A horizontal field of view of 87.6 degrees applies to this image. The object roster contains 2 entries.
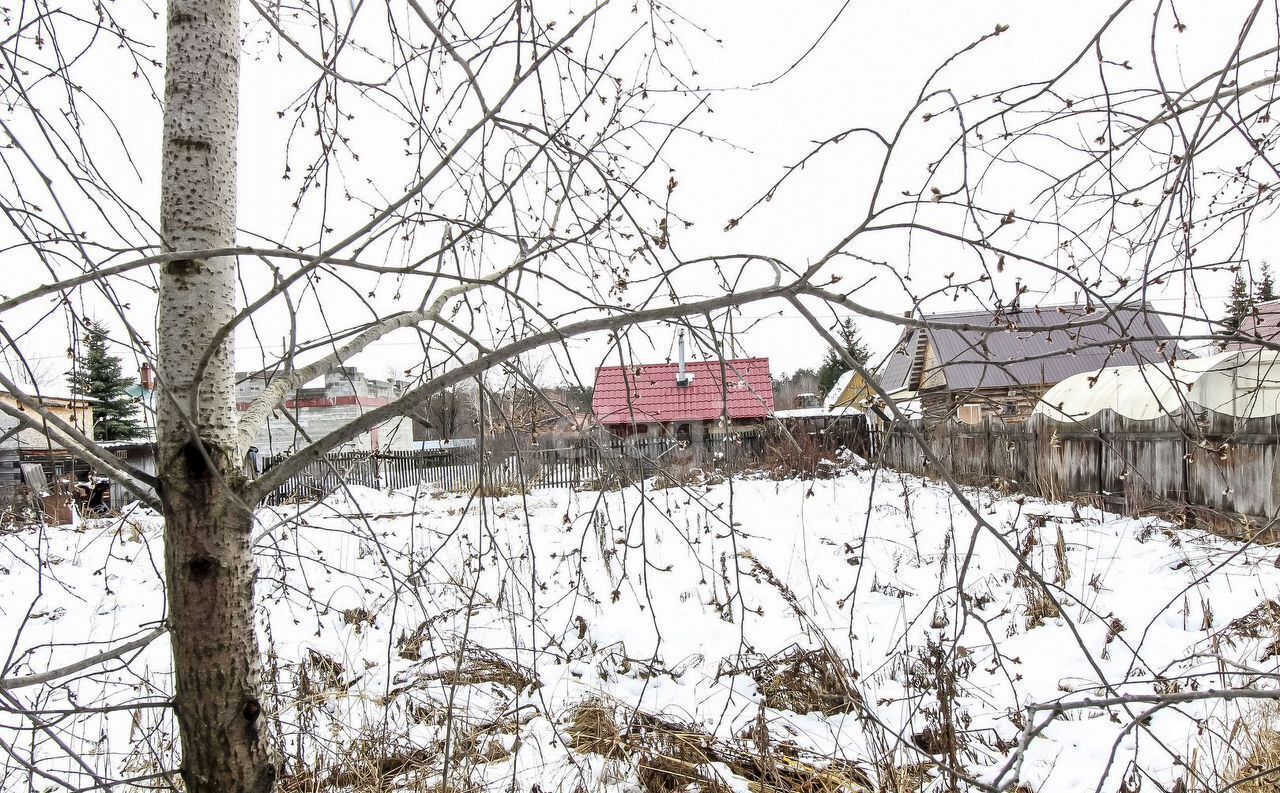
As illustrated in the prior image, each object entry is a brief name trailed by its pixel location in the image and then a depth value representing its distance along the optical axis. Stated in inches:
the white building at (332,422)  654.2
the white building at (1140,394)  238.5
